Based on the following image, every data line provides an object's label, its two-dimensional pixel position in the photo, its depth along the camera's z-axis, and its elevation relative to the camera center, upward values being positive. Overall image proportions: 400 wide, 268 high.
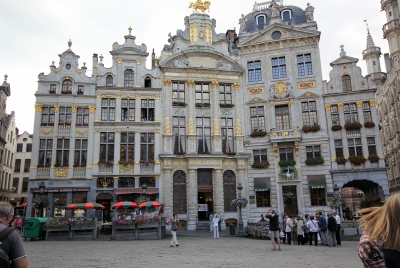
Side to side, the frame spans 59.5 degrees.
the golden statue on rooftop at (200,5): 37.41 +20.64
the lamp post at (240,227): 26.38 -1.97
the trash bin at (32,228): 22.79 -1.42
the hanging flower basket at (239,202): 28.19 -0.12
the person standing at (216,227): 23.77 -1.74
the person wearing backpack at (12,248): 4.16 -0.49
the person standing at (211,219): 29.86 -1.62
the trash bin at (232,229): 26.43 -2.12
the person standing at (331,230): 18.48 -1.66
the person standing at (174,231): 18.70 -1.52
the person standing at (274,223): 16.50 -1.09
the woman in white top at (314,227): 19.75 -1.59
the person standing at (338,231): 19.28 -1.81
